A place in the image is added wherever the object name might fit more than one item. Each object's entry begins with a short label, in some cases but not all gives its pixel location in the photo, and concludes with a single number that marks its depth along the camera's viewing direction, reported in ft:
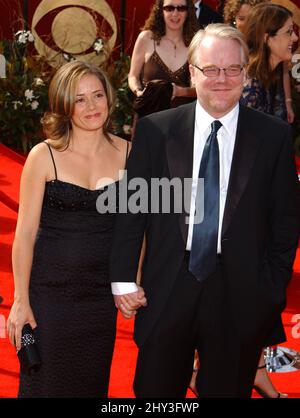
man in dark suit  9.79
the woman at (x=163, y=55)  18.10
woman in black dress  10.64
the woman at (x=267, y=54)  14.89
